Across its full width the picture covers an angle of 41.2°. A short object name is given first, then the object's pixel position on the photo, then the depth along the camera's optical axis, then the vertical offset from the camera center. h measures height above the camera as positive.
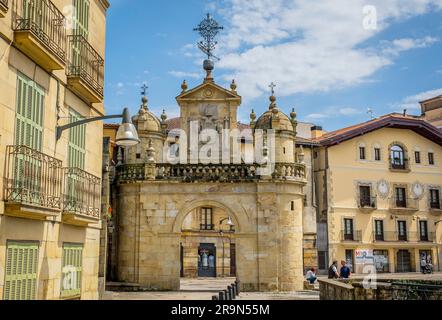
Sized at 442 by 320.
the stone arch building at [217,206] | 27.98 +1.93
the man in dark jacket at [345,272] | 24.41 -0.72
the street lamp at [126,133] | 10.45 +2.15
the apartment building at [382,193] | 41.62 +4.45
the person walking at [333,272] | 25.56 -0.75
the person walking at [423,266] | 40.84 -0.80
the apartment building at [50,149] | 9.70 +2.07
